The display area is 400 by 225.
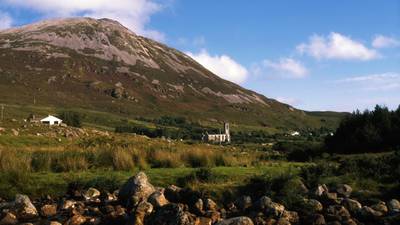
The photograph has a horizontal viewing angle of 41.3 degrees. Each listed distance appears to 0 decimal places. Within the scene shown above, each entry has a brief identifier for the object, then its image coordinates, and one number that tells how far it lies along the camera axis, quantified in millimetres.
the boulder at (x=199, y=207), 14180
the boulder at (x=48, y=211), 15133
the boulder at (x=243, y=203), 14625
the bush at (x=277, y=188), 15039
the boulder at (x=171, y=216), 13383
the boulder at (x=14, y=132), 43756
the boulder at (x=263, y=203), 14156
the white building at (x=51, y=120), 97612
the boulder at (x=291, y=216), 13905
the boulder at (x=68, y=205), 15355
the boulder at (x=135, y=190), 15094
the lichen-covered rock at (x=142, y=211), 13672
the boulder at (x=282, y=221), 13500
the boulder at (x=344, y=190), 15630
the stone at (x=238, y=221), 13078
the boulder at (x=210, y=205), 14473
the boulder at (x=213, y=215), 13844
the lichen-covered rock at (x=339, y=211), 14016
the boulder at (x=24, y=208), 14903
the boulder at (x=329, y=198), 14833
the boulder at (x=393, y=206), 14217
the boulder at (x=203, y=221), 13625
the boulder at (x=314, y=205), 14427
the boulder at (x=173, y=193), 15133
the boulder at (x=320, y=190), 15327
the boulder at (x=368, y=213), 13977
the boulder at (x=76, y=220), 14161
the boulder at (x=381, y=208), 14281
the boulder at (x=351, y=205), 14394
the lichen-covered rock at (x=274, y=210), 13898
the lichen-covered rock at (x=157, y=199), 14511
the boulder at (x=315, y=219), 13742
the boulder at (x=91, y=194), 16031
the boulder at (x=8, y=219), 14367
